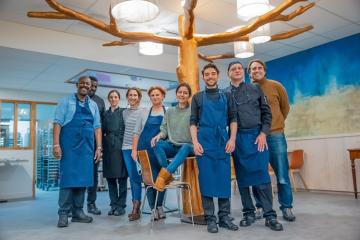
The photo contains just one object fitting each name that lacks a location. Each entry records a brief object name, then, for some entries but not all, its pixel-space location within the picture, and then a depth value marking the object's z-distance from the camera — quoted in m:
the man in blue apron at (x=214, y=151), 2.59
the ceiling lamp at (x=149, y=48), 4.17
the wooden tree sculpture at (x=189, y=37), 3.09
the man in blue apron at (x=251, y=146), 2.60
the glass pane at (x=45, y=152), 8.06
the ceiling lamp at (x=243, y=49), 4.30
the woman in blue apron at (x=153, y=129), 3.20
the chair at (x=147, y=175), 2.84
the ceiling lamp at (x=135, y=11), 3.01
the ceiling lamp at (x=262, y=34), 3.84
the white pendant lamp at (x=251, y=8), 3.17
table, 4.34
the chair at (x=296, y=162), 5.46
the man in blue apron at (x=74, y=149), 3.05
